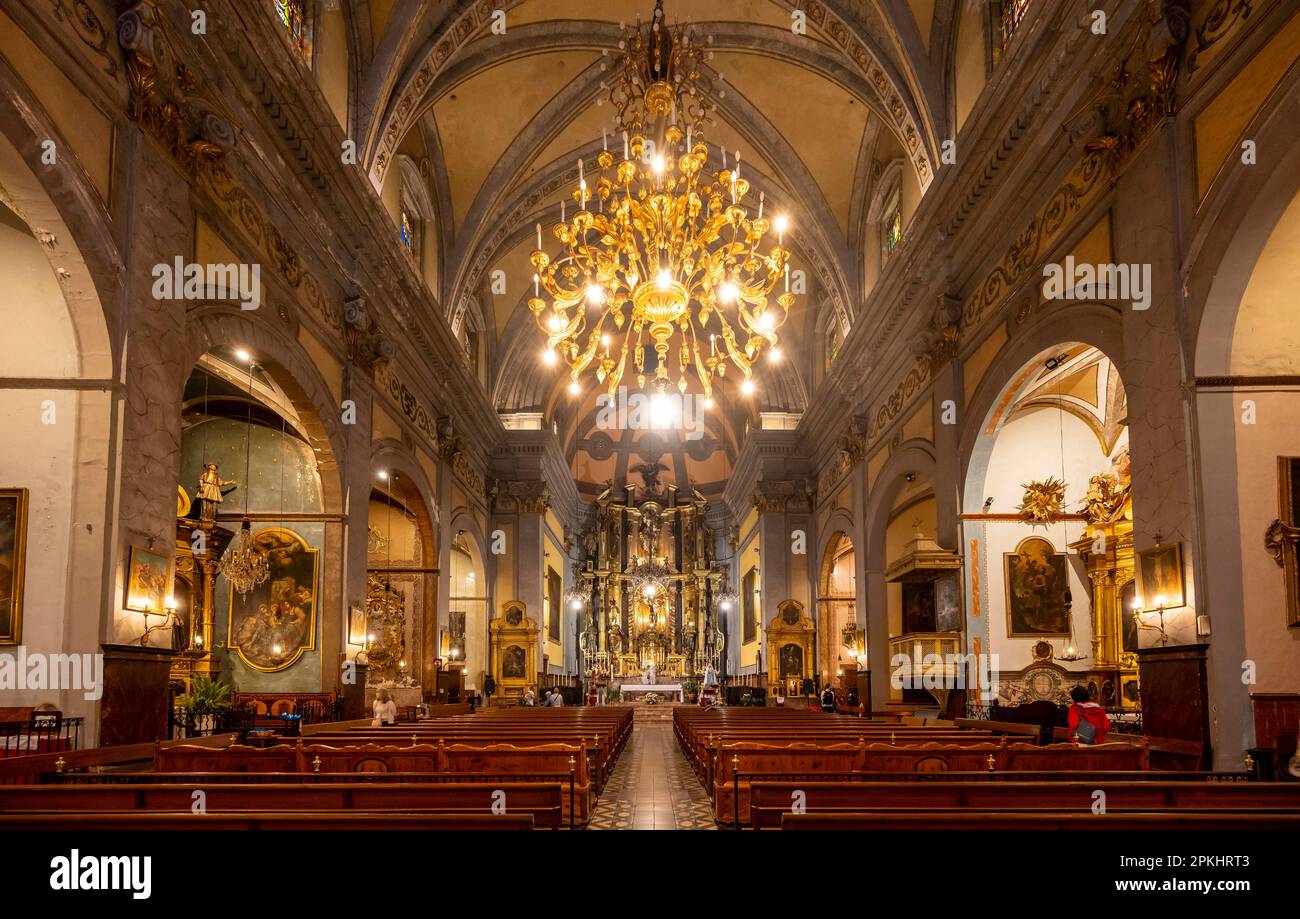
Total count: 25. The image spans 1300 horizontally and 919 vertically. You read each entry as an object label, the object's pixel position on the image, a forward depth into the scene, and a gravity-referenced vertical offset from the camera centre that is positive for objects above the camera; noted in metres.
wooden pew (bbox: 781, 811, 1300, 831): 3.58 -0.74
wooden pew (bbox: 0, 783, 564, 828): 4.93 -0.90
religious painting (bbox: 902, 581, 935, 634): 19.11 -0.03
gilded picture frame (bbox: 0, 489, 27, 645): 7.52 +0.39
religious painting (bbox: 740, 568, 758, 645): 29.47 -0.01
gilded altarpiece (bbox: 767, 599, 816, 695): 23.92 -0.89
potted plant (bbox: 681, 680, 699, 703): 32.22 -2.53
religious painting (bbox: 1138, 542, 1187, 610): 7.91 +0.20
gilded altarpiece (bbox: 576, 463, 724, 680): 34.91 +0.75
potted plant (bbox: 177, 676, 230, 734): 12.00 -1.07
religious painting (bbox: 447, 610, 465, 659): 21.80 -0.49
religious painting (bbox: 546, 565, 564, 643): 29.14 +0.16
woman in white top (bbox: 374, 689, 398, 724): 11.77 -1.13
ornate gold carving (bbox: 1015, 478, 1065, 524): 13.60 +1.30
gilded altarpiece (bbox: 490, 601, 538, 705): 24.28 -1.09
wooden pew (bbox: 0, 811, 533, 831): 3.59 -0.73
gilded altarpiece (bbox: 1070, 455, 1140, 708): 14.97 +0.25
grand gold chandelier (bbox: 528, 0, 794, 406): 10.22 +3.52
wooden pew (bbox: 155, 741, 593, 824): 6.98 -0.99
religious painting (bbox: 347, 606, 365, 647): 13.36 -0.21
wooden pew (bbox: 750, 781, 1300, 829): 4.78 -0.89
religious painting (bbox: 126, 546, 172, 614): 8.01 +0.22
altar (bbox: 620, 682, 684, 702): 31.83 -2.42
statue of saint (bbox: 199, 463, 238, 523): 14.04 +1.54
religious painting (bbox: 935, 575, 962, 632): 17.92 +0.02
